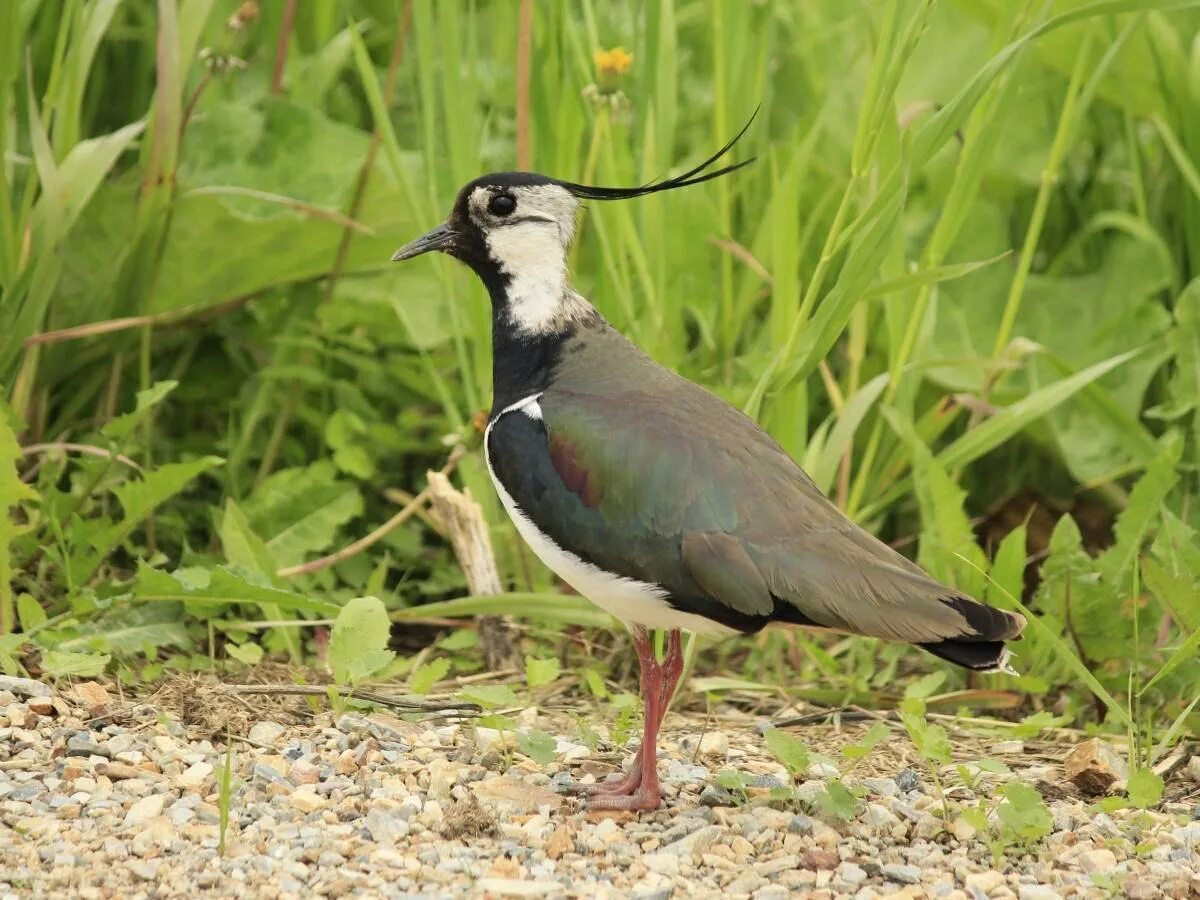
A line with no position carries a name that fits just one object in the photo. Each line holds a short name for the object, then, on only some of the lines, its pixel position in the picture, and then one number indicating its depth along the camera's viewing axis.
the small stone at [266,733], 7.53
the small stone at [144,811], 6.57
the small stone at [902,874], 6.50
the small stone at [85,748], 7.18
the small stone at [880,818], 6.98
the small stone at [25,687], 7.63
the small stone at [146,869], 6.13
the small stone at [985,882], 6.42
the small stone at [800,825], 6.90
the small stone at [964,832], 6.89
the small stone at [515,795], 7.07
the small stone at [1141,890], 6.30
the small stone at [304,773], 7.17
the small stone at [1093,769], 7.54
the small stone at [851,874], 6.46
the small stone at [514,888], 6.13
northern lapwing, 6.82
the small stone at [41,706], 7.52
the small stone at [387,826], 6.59
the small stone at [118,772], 7.01
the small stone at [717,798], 7.28
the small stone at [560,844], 6.61
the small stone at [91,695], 7.71
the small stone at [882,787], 7.39
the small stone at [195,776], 6.95
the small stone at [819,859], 6.57
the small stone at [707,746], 7.99
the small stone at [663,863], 6.51
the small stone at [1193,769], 7.79
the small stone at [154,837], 6.33
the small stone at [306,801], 6.85
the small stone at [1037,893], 6.32
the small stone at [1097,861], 6.60
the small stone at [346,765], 7.28
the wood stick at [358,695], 7.98
